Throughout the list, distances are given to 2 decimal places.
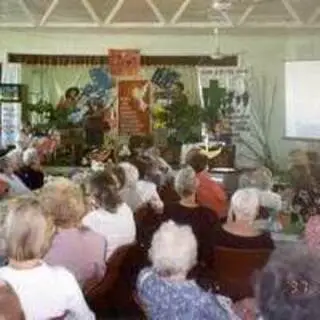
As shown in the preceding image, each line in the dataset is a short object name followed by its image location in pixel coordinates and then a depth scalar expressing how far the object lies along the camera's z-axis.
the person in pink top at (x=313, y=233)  3.91
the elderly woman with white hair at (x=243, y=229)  4.13
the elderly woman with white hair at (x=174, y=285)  2.87
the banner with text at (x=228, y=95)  10.78
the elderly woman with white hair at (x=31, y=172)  7.03
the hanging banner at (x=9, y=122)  11.23
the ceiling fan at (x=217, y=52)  10.84
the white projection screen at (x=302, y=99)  10.37
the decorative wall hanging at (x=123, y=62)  11.00
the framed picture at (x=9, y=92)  11.23
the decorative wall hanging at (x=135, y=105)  11.34
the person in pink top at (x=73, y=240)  3.89
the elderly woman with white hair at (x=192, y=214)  4.53
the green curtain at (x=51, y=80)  11.52
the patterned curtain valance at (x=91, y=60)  11.18
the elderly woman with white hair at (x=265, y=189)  5.27
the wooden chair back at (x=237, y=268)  3.99
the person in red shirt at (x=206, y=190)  5.91
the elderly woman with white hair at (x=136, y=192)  5.48
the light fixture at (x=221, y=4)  9.77
